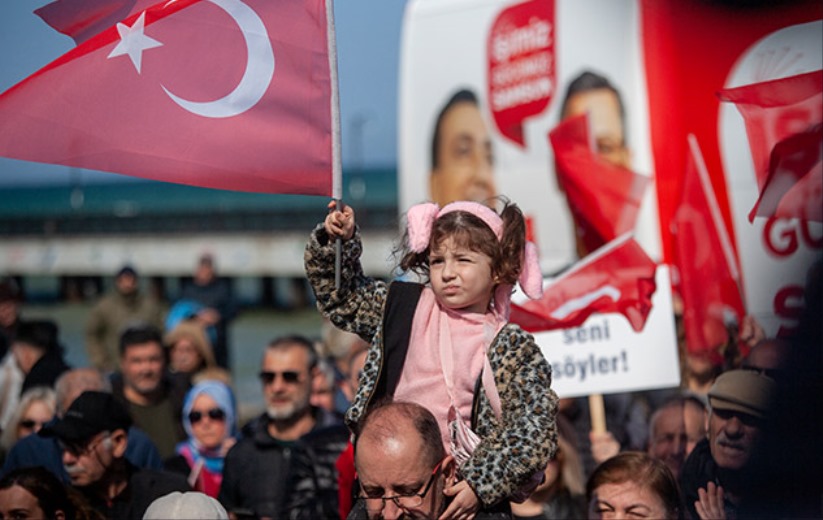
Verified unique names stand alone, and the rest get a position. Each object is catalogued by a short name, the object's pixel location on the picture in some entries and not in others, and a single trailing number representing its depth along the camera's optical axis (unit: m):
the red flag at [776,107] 10.19
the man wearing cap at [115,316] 23.23
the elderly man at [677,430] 10.81
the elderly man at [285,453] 10.73
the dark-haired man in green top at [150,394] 14.52
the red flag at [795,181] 10.12
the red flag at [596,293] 11.82
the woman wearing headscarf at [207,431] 12.52
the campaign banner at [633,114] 10.53
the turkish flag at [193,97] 7.52
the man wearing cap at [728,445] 8.87
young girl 6.81
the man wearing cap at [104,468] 9.79
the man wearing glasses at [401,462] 6.50
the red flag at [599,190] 13.20
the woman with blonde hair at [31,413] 13.04
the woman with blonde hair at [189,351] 16.41
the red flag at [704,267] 11.73
